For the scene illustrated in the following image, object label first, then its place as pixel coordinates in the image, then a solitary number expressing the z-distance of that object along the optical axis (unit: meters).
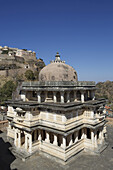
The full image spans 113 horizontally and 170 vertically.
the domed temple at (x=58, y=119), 15.60
